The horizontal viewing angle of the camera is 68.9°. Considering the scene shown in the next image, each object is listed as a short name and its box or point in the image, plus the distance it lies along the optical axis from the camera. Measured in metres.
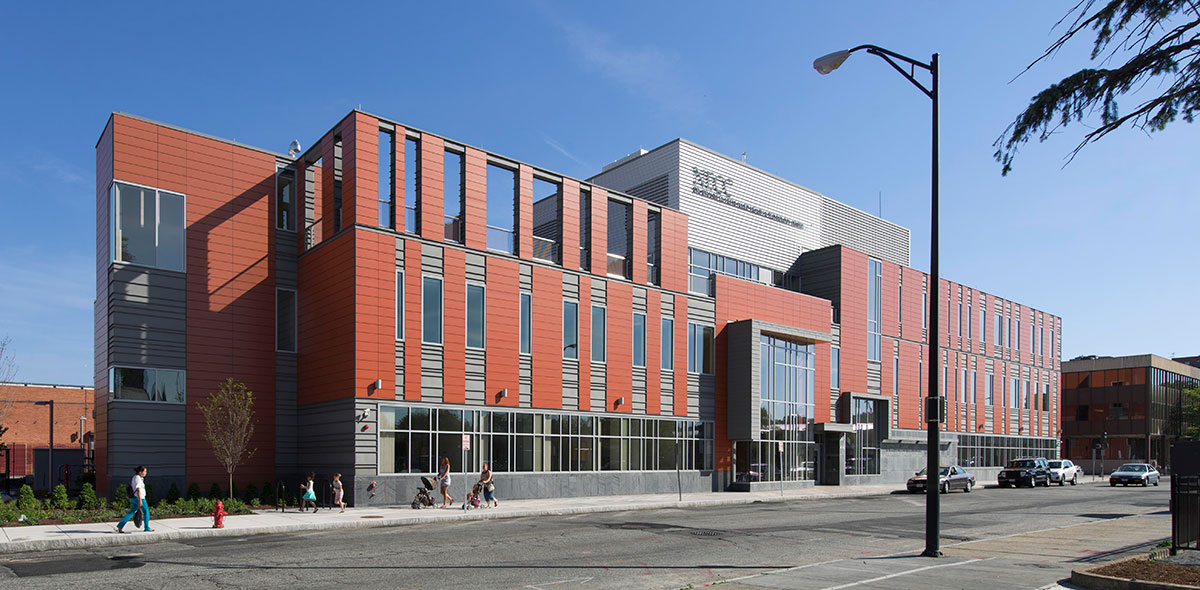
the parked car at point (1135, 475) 49.78
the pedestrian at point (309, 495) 25.64
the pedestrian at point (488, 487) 28.53
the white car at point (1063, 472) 52.56
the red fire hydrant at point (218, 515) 20.80
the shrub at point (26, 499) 23.72
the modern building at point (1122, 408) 85.88
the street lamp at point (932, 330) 15.22
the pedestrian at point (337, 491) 26.47
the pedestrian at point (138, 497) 19.89
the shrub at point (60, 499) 25.45
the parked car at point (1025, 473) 49.28
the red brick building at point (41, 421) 59.94
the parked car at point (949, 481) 41.59
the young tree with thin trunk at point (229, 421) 27.05
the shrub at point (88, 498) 25.88
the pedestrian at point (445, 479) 28.47
